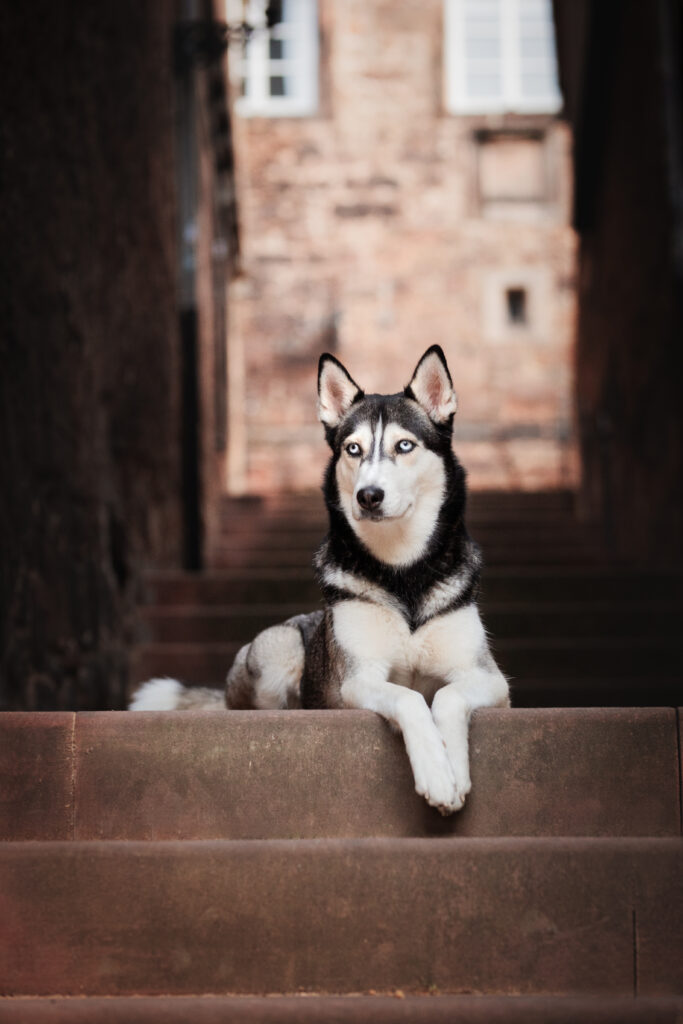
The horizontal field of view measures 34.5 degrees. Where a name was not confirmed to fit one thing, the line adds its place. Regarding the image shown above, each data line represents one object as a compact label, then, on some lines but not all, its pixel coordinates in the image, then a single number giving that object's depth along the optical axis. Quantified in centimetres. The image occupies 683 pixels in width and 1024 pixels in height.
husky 295
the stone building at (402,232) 1571
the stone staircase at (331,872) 240
